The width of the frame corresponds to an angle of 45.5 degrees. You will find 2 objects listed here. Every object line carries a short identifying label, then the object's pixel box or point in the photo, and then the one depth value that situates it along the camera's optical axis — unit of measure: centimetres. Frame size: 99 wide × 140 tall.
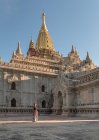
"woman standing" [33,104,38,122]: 987
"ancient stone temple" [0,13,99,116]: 1427
